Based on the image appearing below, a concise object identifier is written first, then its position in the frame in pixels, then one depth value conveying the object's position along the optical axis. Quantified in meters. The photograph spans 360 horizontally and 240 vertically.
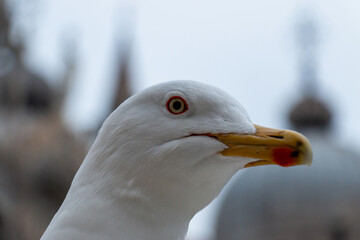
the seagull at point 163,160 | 2.31
